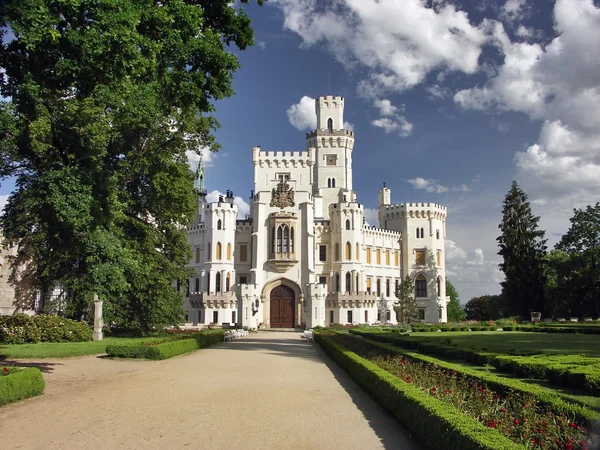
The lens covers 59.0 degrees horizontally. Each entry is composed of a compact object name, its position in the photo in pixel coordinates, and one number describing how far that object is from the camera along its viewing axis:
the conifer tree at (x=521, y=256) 56.88
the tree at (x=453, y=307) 91.75
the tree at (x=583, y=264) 52.22
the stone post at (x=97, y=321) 29.00
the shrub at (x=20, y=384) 10.90
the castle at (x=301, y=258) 56.19
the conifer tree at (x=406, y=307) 57.00
